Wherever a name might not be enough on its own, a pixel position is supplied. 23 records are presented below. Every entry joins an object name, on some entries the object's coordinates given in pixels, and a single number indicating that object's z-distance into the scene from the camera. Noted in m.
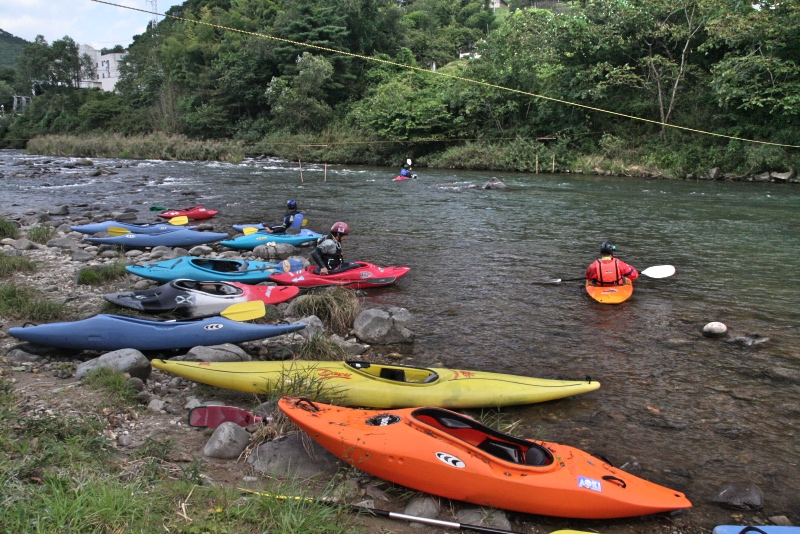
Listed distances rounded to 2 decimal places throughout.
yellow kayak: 3.92
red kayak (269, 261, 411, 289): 7.00
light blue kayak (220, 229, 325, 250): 9.02
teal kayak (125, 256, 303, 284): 6.68
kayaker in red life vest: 6.65
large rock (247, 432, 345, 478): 3.06
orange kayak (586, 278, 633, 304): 6.53
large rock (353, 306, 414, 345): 5.34
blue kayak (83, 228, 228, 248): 8.77
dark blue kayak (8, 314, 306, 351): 4.38
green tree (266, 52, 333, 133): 31.45
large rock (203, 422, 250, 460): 3.11
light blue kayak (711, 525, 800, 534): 2.56
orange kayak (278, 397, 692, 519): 2.81
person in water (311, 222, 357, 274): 7.14
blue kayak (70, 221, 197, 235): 9.43
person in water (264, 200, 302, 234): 9.59
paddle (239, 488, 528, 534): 2.67
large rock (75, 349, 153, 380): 3.91
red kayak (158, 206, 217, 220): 11.46
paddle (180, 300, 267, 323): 5.39
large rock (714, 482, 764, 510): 3.04
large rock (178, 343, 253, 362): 4.45
